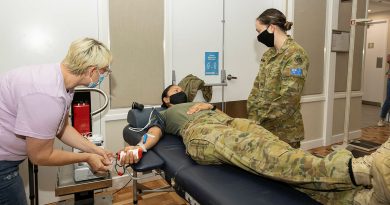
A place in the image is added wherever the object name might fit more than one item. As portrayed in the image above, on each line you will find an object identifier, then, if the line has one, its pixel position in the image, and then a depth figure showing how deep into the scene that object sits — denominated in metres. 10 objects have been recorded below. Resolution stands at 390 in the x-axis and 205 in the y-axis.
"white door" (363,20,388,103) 6.79
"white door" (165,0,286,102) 2.78
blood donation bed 1.23
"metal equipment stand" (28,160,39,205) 1.89
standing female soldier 2.02
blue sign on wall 2.99
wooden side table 1.58
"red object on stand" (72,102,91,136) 2.07
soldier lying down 1.12
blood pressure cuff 2.17
